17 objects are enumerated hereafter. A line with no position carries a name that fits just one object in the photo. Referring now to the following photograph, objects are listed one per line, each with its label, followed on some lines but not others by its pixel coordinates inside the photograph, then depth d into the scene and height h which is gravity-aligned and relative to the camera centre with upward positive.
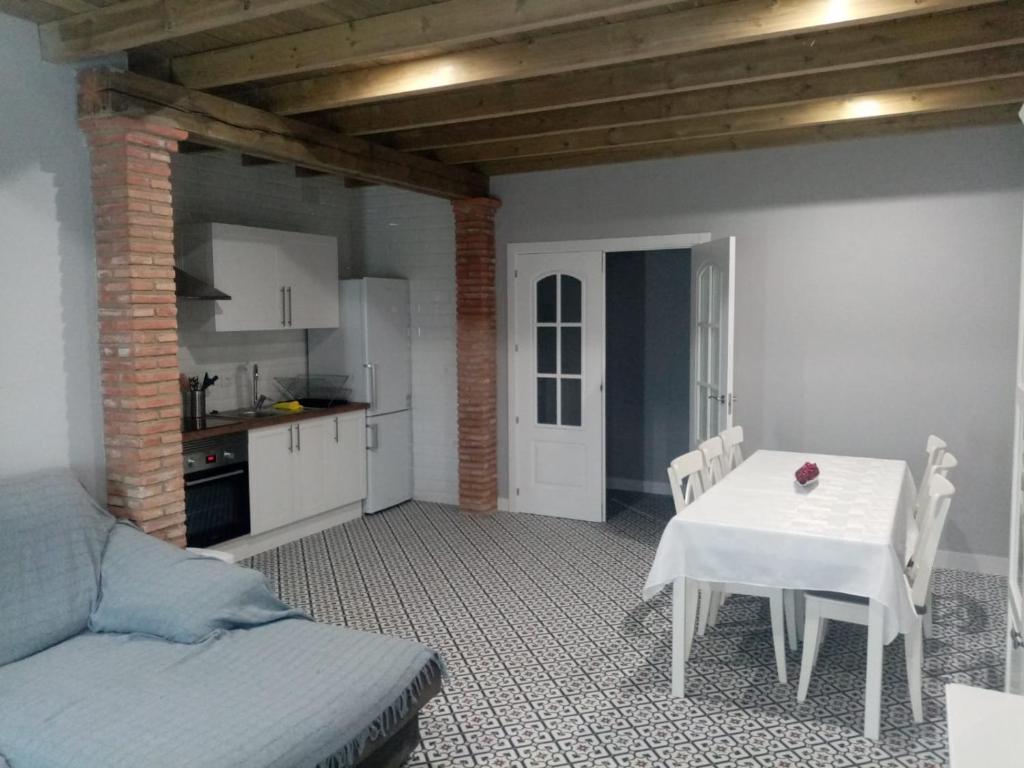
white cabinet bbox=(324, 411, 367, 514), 5.79 -0.91
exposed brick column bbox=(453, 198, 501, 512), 6.12 -0.05
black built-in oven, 4.63 -0.91
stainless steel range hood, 4.68 +0.31
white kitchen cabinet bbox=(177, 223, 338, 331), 5.08 +0.45
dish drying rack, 6.07 -0.39
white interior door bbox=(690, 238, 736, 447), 4.75 -0.02
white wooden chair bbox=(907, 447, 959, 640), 3.56 -0.65
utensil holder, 4.98 -0.41
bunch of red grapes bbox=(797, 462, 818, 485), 3.69 -0.66
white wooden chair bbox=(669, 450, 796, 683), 3.42 -1.11
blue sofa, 2.20 -1.08
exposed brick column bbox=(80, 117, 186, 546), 3.49 +0.14
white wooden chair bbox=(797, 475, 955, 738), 2.97 -1.09
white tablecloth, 2.91 -0.81
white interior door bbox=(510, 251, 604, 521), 6.02 -0.37
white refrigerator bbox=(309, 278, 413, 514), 6.13 -0.20
